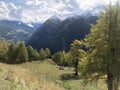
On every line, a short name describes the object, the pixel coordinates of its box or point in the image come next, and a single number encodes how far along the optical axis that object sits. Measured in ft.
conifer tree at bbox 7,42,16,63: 141.75
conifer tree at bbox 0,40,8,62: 160.54
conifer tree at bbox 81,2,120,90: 38.18
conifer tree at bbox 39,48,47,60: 187.66
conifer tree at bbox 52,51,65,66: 184.23
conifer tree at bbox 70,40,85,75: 107.61
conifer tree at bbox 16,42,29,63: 139.85
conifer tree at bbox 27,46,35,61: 166.11
